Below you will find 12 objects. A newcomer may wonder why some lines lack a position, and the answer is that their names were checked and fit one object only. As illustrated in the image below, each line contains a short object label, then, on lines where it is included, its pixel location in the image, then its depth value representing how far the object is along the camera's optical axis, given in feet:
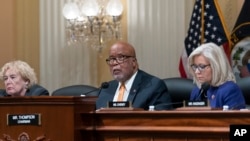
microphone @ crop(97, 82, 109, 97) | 17.68
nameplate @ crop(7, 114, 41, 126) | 13.65
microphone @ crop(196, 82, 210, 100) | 19.04
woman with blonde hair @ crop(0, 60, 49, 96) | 24.42
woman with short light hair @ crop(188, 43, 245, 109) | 18.86
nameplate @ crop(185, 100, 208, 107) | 14.38
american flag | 28.87
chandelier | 31.56
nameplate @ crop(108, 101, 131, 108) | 15.35
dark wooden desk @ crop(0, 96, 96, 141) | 13.50
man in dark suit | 20.93
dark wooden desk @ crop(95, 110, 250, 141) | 13.26
